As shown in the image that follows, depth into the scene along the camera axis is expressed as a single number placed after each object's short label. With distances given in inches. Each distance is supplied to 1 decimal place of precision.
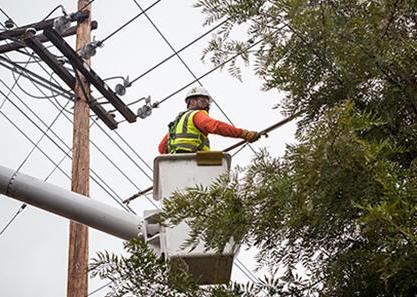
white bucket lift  260.4
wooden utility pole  456.0
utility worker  328.5
